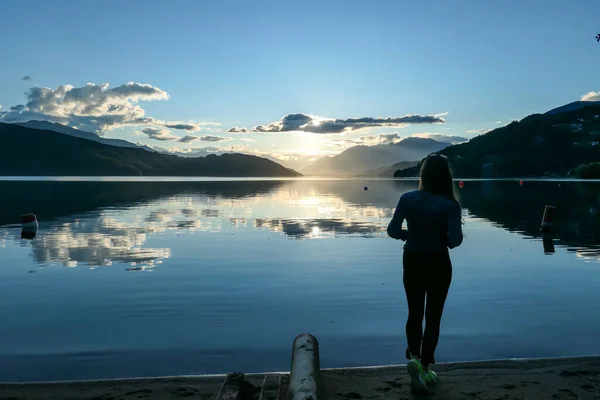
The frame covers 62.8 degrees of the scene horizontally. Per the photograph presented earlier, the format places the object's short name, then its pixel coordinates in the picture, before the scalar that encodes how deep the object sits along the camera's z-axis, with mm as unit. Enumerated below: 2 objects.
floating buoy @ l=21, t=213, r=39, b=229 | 27125
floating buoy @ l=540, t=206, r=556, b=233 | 28512
